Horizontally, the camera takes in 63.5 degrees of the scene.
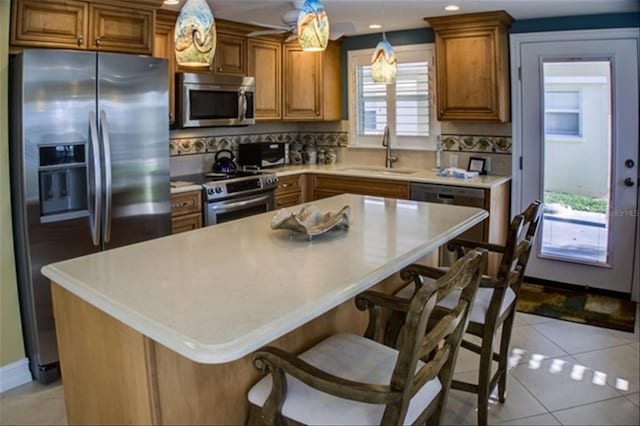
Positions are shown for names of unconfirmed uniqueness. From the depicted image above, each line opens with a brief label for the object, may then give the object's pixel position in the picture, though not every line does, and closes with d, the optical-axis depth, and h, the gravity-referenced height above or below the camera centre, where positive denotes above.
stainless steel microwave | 4.09 +0.65
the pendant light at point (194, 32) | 1.92 +0.55
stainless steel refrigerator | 2.75 +0.12
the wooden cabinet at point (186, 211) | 3.74 -0.24
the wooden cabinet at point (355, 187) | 4.46 -0.10
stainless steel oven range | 3.96 -0.12
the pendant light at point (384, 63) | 2.83 +0.62
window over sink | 4.88 +0.73
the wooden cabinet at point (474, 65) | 4.18 +0.91
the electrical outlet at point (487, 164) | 4.62 +0.10
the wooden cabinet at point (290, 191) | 4.69 -0.12
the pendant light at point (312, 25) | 2.31 +0.68
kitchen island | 1.32 -0.35
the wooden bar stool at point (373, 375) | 1.29 -0.57
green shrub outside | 4.21 -0.23
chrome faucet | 5.07 +0.24
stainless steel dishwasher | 4.06 -0.17
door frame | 4.01 +0.81
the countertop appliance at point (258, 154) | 4.89 +0.23
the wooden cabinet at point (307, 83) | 5.05 +0.93
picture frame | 4.61 +0.09
